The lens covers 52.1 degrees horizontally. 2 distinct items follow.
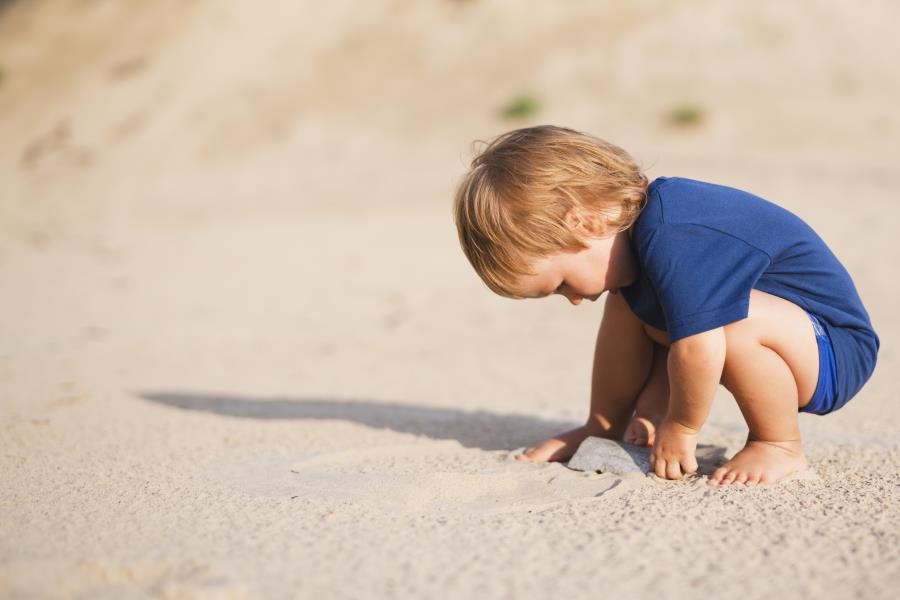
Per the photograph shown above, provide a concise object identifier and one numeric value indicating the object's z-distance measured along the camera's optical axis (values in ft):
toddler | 6.76
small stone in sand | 7.51
